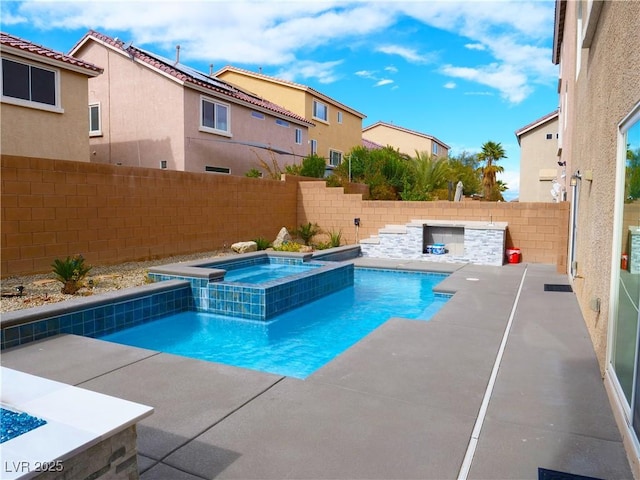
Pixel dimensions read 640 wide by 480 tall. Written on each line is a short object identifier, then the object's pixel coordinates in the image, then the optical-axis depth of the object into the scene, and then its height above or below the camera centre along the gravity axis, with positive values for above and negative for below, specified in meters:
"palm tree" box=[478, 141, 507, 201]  34.51 +3.75
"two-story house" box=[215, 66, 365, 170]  26.73 +6.38
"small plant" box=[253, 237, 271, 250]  13.80 -1.09
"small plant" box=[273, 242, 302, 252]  13.53 -1.18
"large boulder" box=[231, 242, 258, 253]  13.16 -1.13
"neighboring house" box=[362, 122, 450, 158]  43.50 +6.99
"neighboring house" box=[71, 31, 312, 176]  17.33 +3.76
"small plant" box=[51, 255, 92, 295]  7.66 -1.18
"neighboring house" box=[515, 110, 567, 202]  28.83 +3.50
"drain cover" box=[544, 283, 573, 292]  8.98 -1.56
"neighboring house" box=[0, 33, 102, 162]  12.41 +3.08
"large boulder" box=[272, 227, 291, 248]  14.85 -0.99
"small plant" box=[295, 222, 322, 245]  16.91 -0.84
